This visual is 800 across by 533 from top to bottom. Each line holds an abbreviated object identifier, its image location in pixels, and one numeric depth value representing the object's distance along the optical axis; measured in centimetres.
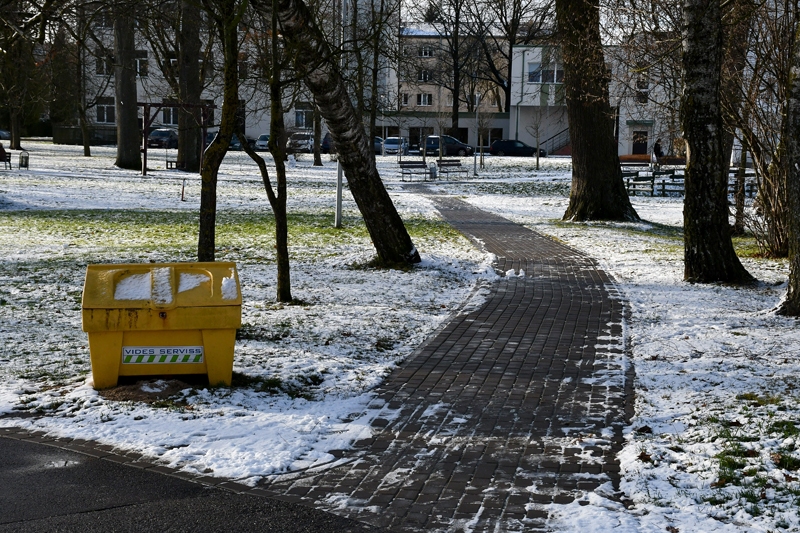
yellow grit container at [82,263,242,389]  634
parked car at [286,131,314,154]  5875
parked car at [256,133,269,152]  5791
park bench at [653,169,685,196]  3281
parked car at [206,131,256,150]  5608
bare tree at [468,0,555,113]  5950
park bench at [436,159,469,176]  4116
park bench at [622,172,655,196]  3283
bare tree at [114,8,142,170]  3462
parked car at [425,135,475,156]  6334
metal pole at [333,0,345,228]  1755
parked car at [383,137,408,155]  6550
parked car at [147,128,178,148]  6178
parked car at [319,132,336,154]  6174
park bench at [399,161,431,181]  3844
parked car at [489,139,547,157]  6444
